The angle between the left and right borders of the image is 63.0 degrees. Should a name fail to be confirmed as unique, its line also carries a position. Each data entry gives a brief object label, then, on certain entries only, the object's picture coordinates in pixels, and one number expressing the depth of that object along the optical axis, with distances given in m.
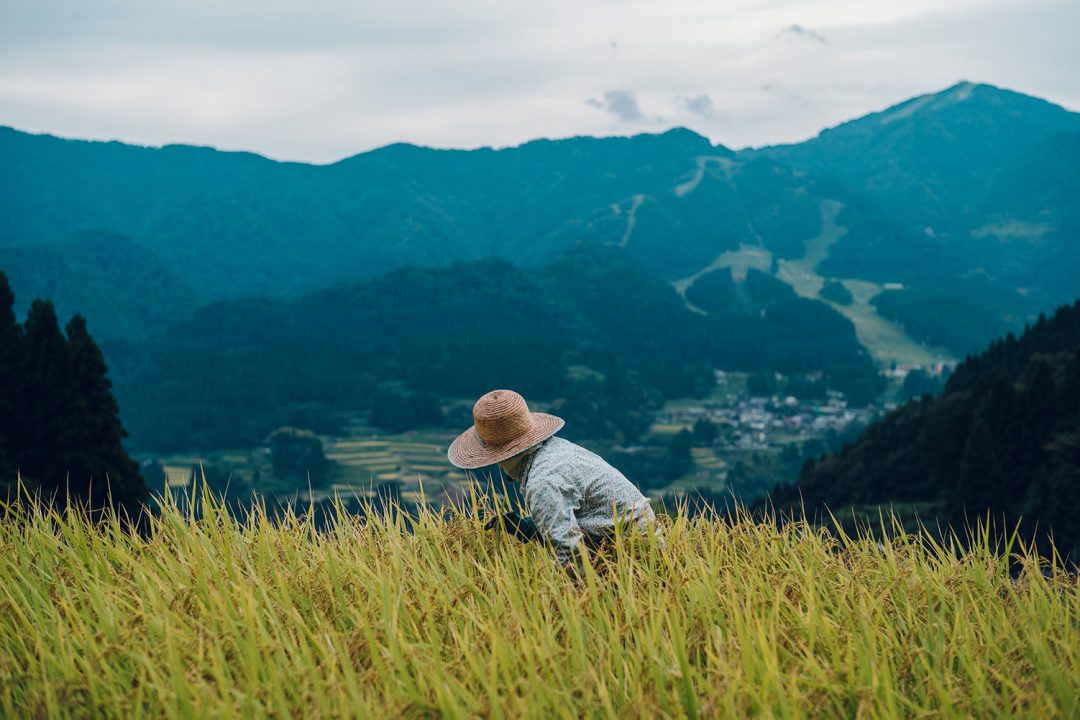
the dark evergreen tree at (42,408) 23.34
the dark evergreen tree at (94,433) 22.56
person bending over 4.32
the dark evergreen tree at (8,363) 24.27
